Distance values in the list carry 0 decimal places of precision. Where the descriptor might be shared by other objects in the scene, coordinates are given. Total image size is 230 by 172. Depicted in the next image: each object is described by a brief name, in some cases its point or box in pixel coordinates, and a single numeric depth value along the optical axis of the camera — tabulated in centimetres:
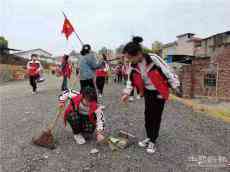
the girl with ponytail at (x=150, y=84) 310
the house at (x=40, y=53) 5749
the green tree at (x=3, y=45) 2520
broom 351
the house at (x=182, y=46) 2598
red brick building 1667
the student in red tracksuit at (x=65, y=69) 862
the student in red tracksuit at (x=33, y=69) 928
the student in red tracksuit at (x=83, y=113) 348
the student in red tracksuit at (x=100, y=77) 727
